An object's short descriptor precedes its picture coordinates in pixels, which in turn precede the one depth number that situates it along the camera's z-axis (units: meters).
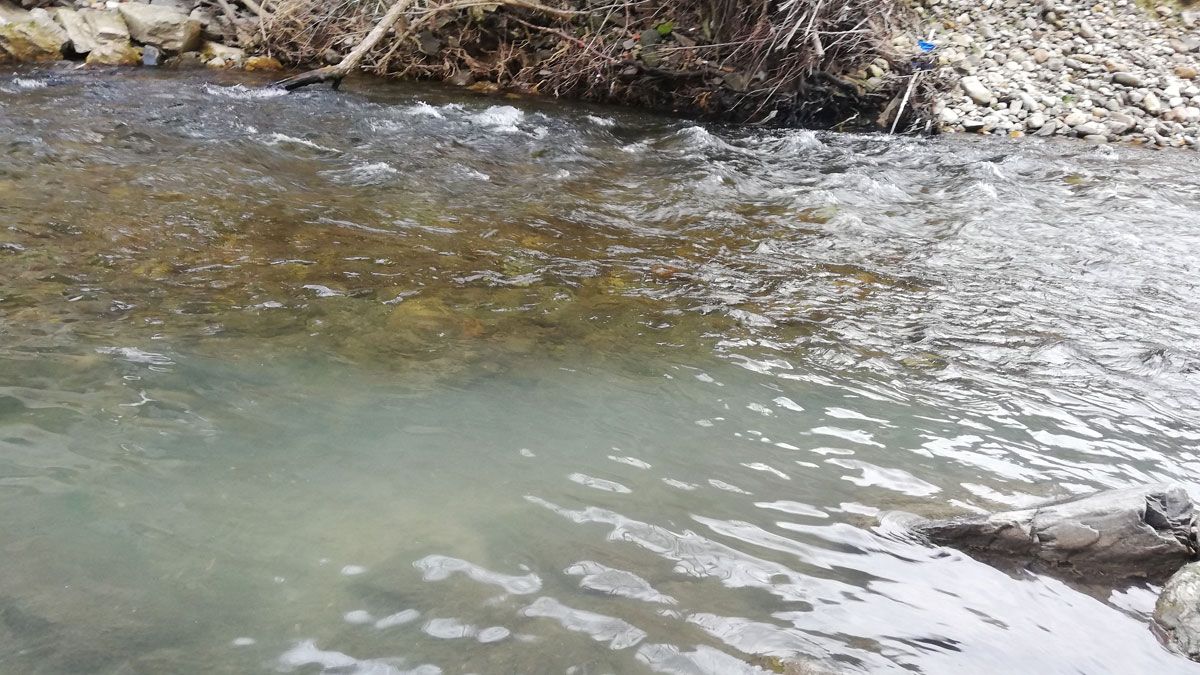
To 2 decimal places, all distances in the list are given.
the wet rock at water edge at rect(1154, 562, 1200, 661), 2.06
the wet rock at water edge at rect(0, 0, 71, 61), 9.81
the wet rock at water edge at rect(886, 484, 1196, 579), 2.34
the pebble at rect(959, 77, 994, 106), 9.90
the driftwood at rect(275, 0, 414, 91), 9.34
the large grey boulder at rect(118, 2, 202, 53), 10.70
